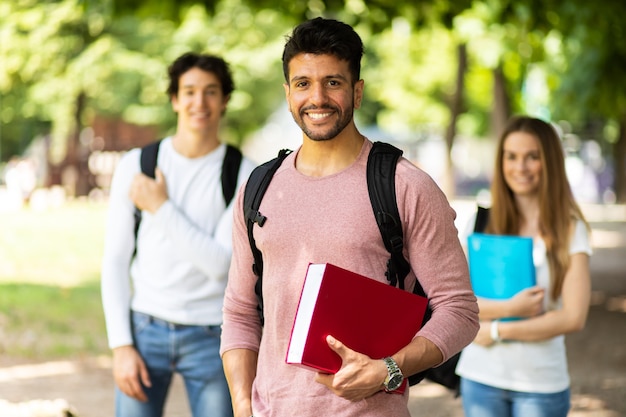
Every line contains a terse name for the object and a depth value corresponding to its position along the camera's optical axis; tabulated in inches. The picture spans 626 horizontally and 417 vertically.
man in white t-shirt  158.7
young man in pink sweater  105.3
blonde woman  162.4
